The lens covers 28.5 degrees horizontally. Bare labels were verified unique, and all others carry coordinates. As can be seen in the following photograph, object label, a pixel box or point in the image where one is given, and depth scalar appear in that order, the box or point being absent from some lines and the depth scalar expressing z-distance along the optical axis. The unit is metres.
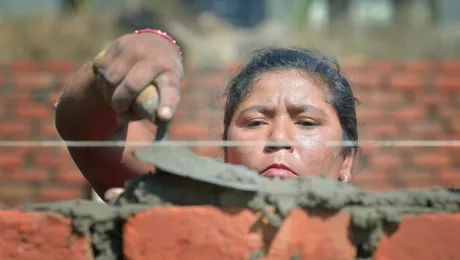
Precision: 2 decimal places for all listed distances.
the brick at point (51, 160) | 6.15
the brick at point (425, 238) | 1.53
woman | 1.95
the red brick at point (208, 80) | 6.18
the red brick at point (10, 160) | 6.18
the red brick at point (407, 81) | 6.28
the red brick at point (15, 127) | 6.31
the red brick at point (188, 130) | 5.96
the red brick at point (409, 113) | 6.21
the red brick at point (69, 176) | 6.03
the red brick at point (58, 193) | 6.00
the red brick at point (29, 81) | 6.41
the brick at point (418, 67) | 6.36
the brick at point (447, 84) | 6.36
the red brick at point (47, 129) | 6.27
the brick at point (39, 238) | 1.55
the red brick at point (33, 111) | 6.34
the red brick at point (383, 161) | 5.92
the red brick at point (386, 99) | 6.20
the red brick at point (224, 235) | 1.50
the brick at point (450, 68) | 6.43
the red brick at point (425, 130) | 6.19
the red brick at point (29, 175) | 6.14
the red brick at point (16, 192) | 6.07
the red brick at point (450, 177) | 5.85
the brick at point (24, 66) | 6.46
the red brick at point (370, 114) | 6.03
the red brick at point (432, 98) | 6.32
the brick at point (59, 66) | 6.41
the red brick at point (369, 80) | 6.19
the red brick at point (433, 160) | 6.10
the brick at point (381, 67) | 6.32
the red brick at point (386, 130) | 6.08
